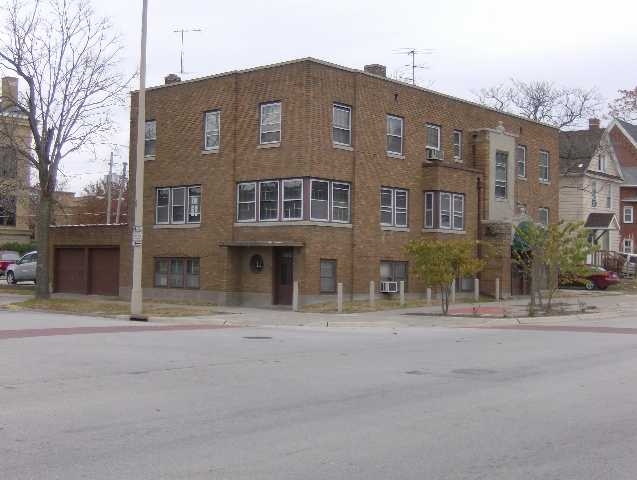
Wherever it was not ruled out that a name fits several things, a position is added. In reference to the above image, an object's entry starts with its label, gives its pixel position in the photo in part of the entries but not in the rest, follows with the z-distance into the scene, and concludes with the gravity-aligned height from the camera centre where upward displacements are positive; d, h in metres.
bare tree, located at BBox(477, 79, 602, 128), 58.38 +13.21
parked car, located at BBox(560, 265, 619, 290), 42.75 +0.11
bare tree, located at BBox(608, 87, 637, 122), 50.91 +11.82
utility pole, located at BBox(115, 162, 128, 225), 61.03 +8.21
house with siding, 56.78 +7.49
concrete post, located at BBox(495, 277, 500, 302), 33.44 -0.38
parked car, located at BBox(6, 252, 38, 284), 43.47 +0.17
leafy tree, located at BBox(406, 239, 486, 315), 24.50 +0.56
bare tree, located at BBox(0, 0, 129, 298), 29.39 +6.00
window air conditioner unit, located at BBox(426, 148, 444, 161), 32.94 +5.31
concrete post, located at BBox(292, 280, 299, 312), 26.58 -0.69
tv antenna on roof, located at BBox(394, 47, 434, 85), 38.50 +11.21
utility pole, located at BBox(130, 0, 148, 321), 23.70 +2.36
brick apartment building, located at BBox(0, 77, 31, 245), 30.75 +5.15
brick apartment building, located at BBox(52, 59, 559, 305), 28.14 +3.71
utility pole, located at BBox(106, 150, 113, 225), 54.42 +6.88
